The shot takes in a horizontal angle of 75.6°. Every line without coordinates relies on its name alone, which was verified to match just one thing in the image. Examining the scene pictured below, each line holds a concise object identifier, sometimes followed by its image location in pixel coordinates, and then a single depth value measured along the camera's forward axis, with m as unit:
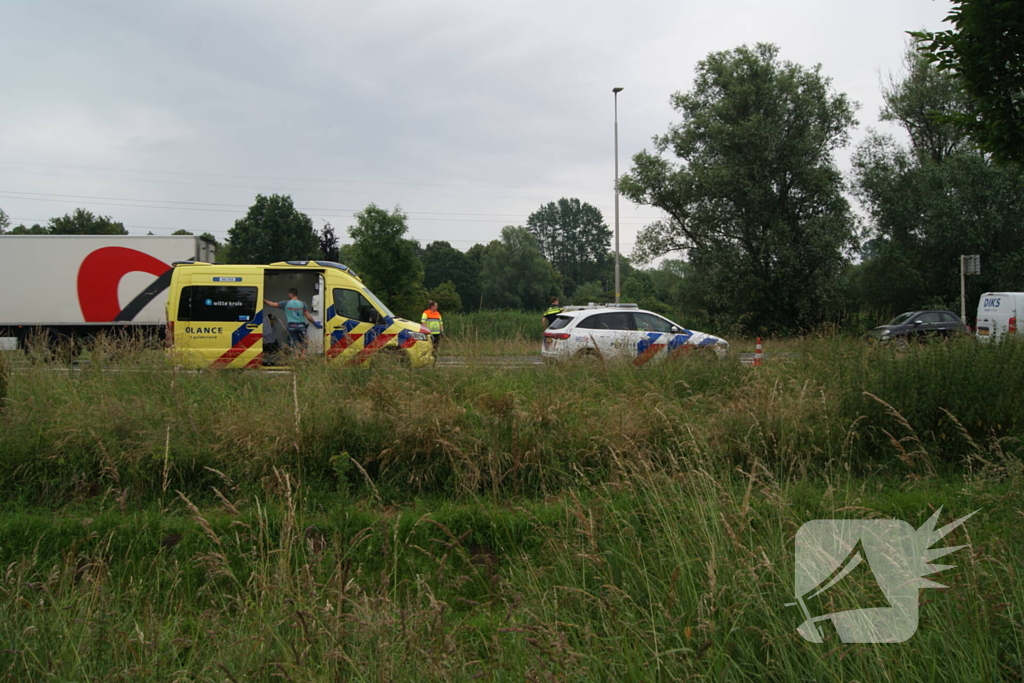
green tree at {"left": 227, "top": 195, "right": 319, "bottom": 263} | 52.56
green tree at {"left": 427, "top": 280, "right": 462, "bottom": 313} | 60.34
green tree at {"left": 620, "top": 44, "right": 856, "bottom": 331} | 27.33
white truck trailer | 17.36
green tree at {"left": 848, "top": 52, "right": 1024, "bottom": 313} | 28.23
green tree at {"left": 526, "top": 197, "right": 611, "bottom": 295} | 108.81
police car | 13.77
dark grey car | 23.76
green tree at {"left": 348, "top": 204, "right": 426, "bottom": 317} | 34.97
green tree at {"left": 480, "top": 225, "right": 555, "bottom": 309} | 79.31
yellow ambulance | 12.91
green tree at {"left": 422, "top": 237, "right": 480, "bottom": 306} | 83.44
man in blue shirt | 12.70
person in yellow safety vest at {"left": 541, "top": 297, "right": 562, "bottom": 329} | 16.30
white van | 18.63
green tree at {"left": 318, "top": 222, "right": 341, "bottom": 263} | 48.88
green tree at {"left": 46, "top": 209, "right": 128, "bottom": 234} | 55.12
